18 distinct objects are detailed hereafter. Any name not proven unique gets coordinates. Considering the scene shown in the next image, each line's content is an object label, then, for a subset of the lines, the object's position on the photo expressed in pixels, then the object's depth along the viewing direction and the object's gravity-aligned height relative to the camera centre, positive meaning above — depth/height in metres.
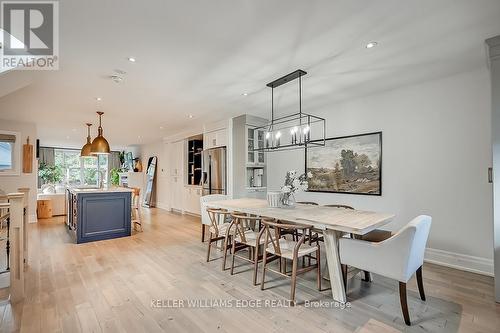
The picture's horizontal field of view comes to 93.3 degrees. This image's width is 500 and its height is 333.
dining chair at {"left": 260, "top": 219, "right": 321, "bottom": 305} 2.28 -0.86
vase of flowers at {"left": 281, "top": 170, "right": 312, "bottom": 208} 3.10 -0.25
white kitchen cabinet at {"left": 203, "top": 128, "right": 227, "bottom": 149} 5.57 +0.74
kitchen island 4.28 -0.85
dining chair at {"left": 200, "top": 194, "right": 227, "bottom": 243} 3.96 -0.63
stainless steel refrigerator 5.52 -0.05
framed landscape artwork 3.80 +0.06
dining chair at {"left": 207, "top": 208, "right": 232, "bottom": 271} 3.05 -0.86
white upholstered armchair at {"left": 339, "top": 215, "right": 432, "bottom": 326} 1.93 -0.76
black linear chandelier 3.02 +0.83
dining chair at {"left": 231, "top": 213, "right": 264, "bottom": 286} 2.62 -0.86
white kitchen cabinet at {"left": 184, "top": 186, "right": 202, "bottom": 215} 6.60 -0.88
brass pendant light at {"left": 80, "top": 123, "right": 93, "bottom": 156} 4.75 +0.39
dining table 2.18 -0.53
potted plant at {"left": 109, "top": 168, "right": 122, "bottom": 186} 10.03 -0.33
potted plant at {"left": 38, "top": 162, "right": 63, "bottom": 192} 9.76 -0.14
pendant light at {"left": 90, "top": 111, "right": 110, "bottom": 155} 4.36 +0.43
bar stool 5.30 -0.90
